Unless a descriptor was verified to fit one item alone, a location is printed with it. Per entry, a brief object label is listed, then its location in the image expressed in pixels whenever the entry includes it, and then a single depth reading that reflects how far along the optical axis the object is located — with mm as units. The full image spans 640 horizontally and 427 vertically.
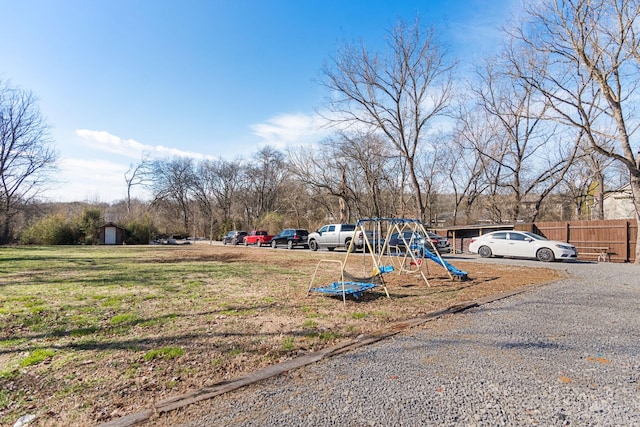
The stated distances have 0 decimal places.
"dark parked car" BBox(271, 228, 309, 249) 28812
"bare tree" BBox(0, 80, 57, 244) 36969
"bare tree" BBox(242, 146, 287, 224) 62031
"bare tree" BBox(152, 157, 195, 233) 66938
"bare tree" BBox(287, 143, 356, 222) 40094
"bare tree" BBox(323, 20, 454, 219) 27312
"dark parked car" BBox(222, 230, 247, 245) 39906
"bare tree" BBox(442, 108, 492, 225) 31986
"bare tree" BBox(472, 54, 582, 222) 27297
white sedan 16797
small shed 41719
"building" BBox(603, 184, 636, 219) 41250
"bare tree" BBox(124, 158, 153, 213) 59941
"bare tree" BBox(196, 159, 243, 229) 65188
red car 35188
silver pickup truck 23906
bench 18016
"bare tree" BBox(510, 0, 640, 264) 15031
